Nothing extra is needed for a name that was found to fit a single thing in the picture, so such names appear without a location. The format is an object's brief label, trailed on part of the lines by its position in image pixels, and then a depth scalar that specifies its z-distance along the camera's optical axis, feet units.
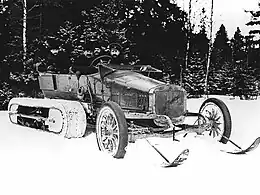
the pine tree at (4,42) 41.06
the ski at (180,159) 12.87
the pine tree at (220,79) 81.76
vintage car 15.23
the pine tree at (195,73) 68.69
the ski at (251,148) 15.39
